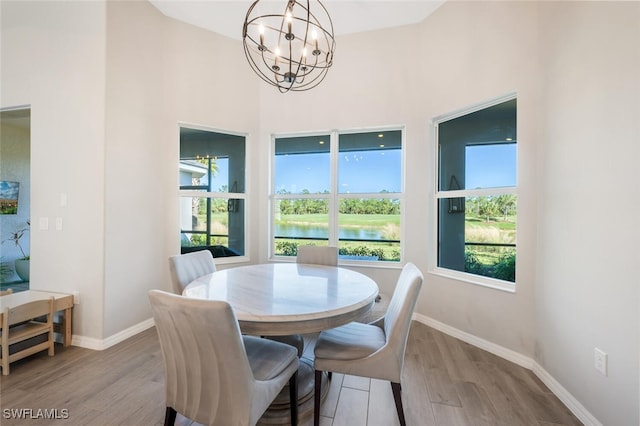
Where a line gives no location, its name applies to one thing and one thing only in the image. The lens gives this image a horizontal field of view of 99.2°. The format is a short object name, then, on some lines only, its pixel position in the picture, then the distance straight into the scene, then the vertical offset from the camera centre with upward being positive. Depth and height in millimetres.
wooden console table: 2337 -798
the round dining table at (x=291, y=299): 1322 -490
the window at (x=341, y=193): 3463 +260
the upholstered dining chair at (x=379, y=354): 1441 -779
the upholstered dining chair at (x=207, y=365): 1035 -632
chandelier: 3035 +2259
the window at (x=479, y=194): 2504 +208
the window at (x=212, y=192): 3398 +250
